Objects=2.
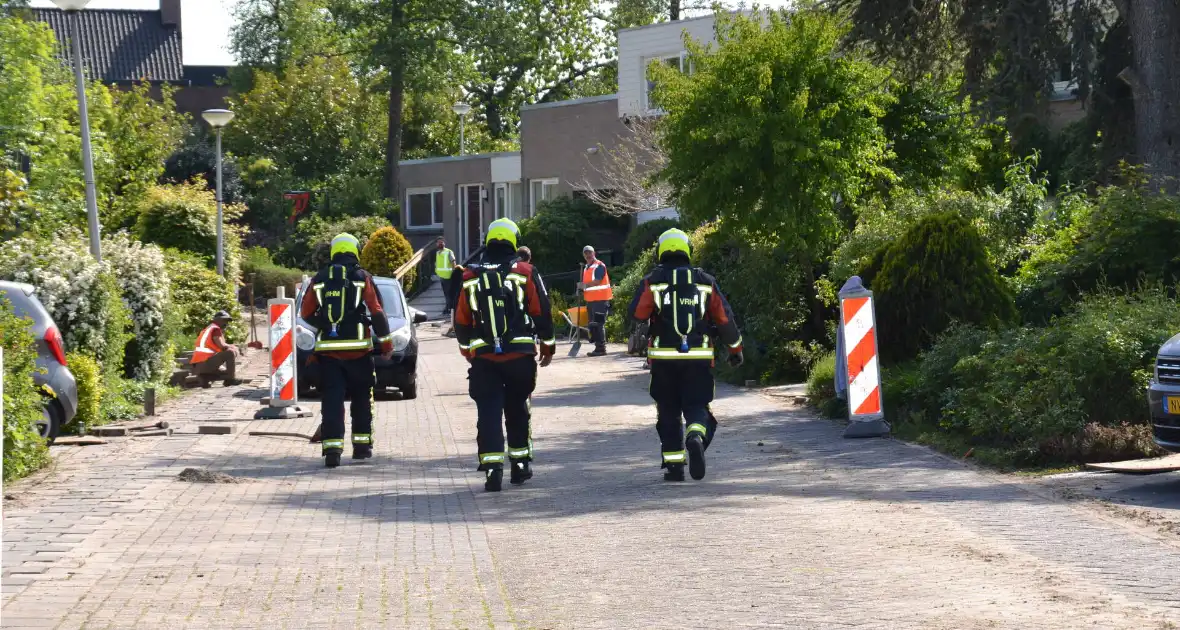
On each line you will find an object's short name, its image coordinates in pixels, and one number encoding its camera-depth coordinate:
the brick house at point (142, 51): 71.62
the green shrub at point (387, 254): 41.06
